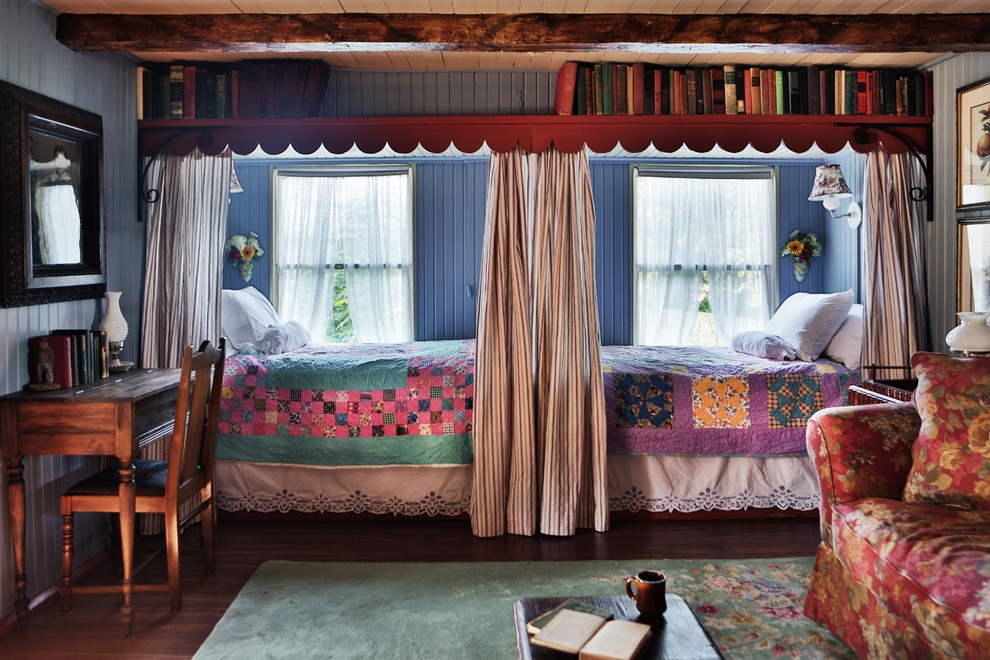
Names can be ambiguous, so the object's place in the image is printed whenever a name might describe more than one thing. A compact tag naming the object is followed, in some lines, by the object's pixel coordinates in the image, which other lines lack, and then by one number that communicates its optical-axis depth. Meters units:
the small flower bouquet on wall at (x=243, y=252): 5.66
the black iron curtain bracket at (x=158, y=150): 3.98
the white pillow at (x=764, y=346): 4.49
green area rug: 2.67
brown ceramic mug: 1.93
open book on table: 1.71
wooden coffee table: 1.76
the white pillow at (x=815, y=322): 4.46
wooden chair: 2.89
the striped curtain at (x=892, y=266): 4.05
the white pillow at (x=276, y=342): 4.59
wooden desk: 2.85
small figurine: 3.07
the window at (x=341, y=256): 5.73
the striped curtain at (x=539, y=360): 3.89
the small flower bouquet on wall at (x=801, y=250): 5.74
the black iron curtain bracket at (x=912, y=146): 4.04
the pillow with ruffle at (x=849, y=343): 4.28
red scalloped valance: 3.95
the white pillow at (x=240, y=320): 4.70
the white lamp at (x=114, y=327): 3.55
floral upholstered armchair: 2.02
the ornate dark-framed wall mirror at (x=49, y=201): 2.96
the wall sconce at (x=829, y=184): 4.75
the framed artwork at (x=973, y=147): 3.71
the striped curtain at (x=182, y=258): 3.95
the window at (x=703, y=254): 5.80
